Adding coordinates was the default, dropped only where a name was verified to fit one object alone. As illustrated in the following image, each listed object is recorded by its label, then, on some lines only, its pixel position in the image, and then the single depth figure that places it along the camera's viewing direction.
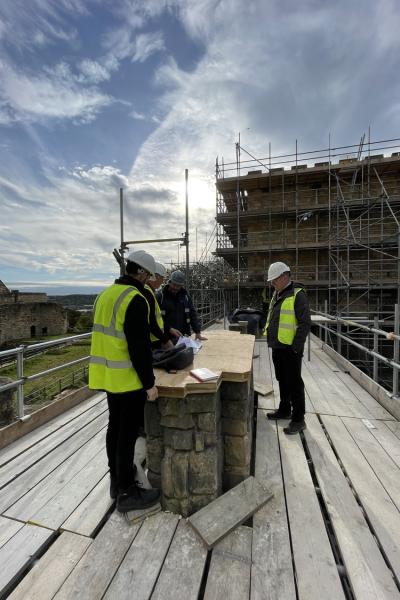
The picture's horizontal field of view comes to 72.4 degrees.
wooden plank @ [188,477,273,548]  1.57
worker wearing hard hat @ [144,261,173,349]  2.10
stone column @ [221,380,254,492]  2.02
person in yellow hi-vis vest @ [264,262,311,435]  2.79
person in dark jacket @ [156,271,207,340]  3.44
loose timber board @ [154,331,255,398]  1.65
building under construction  13.98
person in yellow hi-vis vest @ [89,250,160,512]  1.65
